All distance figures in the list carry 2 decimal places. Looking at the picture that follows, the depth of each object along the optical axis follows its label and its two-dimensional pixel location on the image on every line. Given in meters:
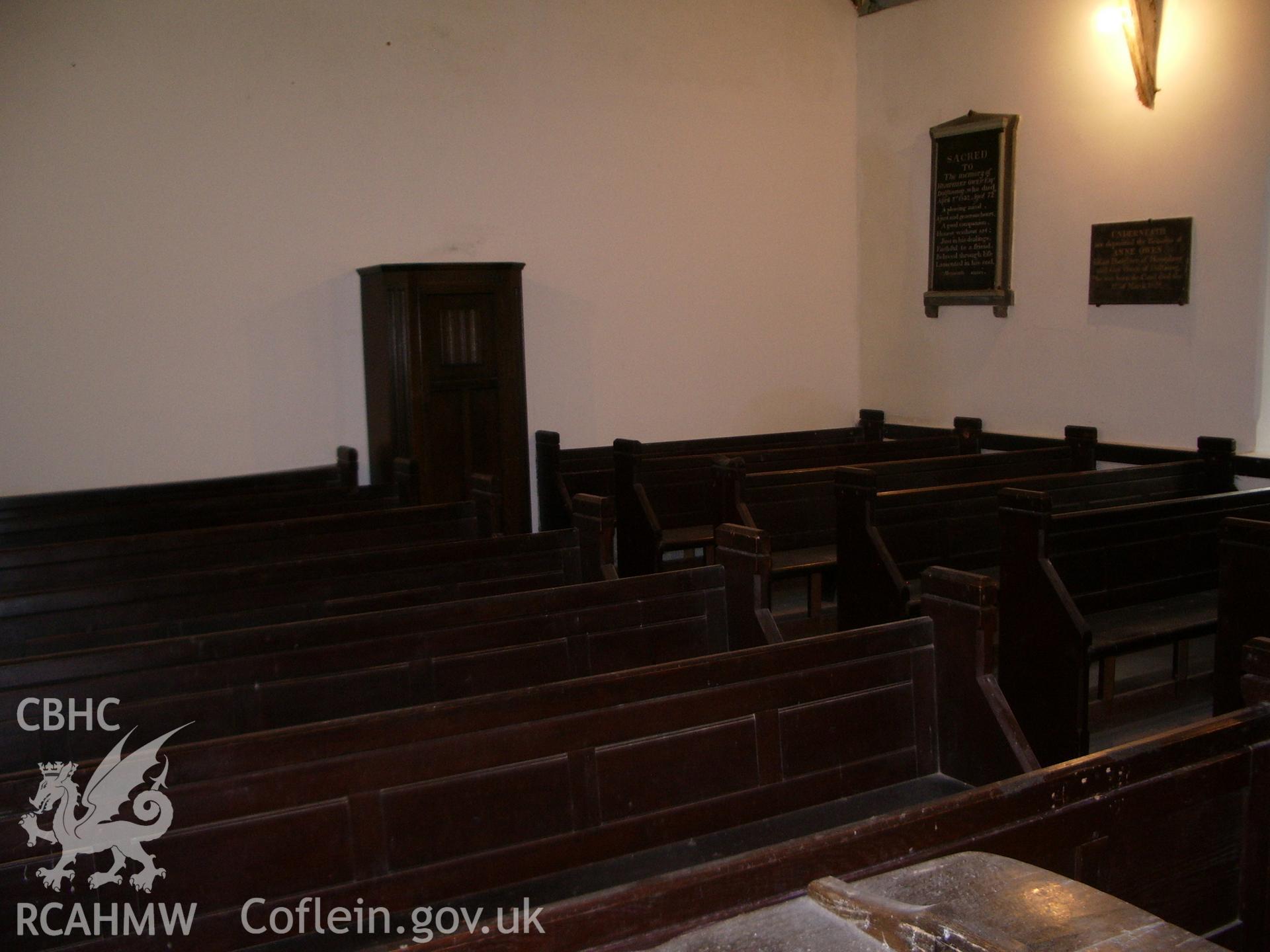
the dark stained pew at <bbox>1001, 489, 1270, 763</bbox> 3.61
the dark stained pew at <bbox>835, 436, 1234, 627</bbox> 4.32
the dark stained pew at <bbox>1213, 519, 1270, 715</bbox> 3.37
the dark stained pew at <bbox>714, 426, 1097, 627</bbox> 4.98
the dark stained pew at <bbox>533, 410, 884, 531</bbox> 6.35
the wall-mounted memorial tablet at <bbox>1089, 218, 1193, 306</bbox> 5.88
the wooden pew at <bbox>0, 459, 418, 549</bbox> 4.45
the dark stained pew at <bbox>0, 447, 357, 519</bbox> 4.86
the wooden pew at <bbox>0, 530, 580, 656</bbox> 3.04
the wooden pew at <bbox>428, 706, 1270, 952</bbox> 1.23
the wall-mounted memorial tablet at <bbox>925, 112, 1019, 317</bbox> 6.83
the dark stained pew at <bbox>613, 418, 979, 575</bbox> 5.63
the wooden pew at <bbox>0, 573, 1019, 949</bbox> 1.90
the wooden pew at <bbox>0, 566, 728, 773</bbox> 2.39
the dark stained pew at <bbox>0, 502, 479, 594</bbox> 3.53
